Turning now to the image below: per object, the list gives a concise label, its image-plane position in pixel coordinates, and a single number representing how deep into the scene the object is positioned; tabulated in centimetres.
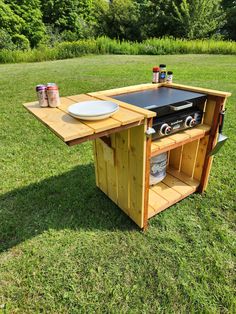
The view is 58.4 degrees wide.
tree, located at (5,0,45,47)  1359
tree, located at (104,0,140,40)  1445
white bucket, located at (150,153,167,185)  169
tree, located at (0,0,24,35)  1247
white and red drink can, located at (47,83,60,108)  116
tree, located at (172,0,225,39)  1246
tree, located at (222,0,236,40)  1392
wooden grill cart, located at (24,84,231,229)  99
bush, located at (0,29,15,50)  1038
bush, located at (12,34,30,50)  1309
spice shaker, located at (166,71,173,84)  179
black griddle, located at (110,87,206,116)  128
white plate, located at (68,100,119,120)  97
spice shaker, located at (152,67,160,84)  178
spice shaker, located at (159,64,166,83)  182
